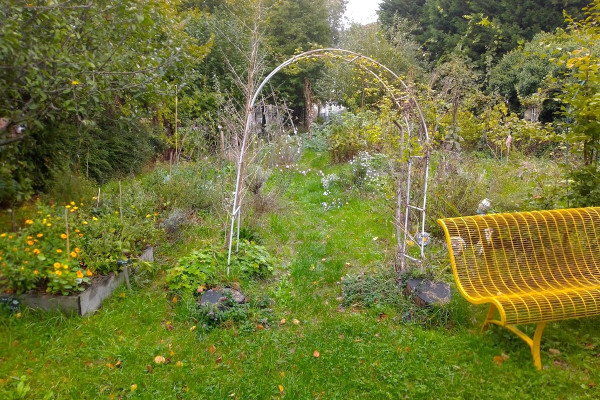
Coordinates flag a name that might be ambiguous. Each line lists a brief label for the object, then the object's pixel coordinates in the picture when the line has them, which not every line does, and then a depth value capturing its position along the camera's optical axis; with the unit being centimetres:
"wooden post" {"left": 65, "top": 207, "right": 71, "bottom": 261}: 357
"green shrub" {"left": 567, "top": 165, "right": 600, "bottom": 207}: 393
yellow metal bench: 301
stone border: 342
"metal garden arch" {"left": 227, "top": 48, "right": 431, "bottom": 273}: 410
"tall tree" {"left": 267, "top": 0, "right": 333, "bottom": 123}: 1675
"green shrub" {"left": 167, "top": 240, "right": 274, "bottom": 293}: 394
